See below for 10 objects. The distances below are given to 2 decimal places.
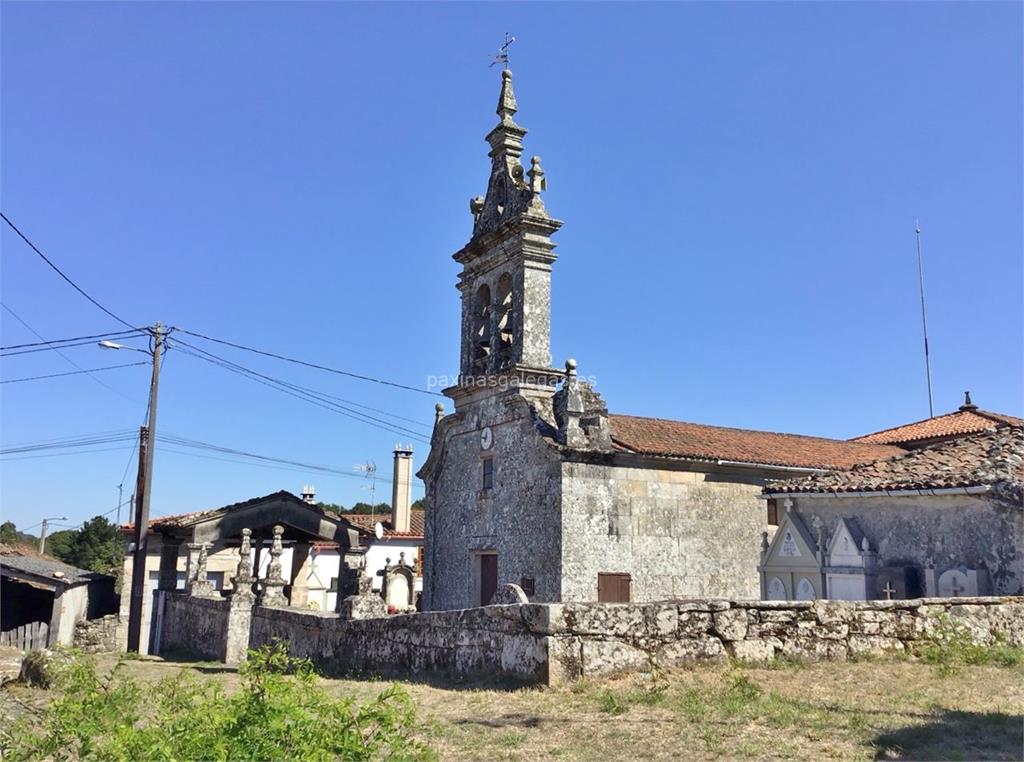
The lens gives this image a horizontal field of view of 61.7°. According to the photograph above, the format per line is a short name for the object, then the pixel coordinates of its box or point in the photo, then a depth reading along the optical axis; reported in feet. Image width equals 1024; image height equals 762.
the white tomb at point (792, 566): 43.19
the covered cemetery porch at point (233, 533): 63.87
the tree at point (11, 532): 256.36
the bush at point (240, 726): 12.40
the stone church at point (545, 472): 51.01
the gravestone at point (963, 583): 35.60
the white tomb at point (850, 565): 39.70
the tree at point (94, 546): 170.50
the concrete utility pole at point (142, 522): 67.41
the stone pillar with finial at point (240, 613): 52.90
